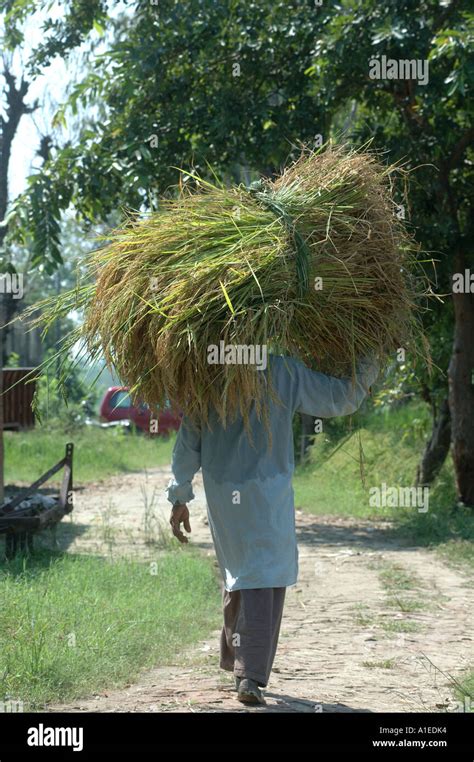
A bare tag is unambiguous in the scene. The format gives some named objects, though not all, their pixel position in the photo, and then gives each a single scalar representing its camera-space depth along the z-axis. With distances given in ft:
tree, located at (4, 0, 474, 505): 34.14
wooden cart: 25.68
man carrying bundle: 15.56
